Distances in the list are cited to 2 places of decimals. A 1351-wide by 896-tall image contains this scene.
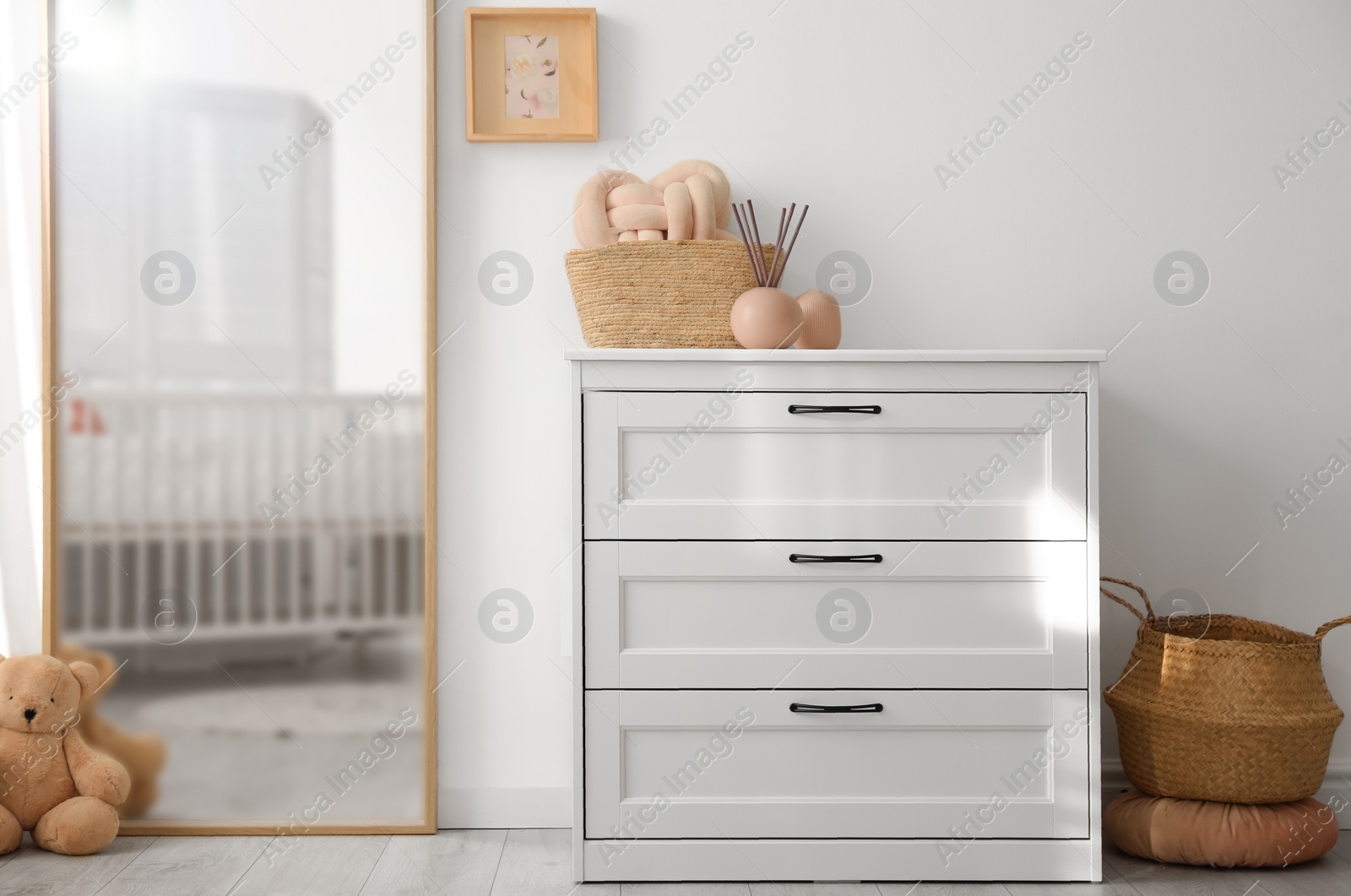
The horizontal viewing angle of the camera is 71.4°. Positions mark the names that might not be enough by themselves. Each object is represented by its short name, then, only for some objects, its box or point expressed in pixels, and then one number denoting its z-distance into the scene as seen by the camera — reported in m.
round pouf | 1.70
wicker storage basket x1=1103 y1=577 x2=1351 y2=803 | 1.67
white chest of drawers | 1.66
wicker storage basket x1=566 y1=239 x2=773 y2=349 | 1.78
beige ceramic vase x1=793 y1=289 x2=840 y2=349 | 1.76
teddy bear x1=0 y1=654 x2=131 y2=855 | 1.78
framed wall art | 1.98
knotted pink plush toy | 1.83
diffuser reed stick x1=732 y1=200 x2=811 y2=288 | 1.81
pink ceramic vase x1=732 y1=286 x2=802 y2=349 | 1.70
